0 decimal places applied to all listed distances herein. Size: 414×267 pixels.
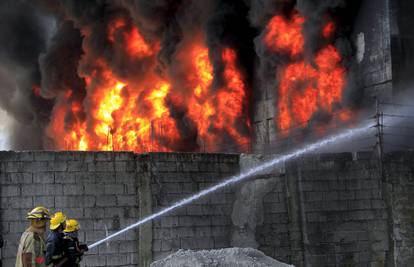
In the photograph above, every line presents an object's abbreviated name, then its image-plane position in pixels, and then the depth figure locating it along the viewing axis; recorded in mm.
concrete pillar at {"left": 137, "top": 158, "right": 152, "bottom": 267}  14547
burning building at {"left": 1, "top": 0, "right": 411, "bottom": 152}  22750
